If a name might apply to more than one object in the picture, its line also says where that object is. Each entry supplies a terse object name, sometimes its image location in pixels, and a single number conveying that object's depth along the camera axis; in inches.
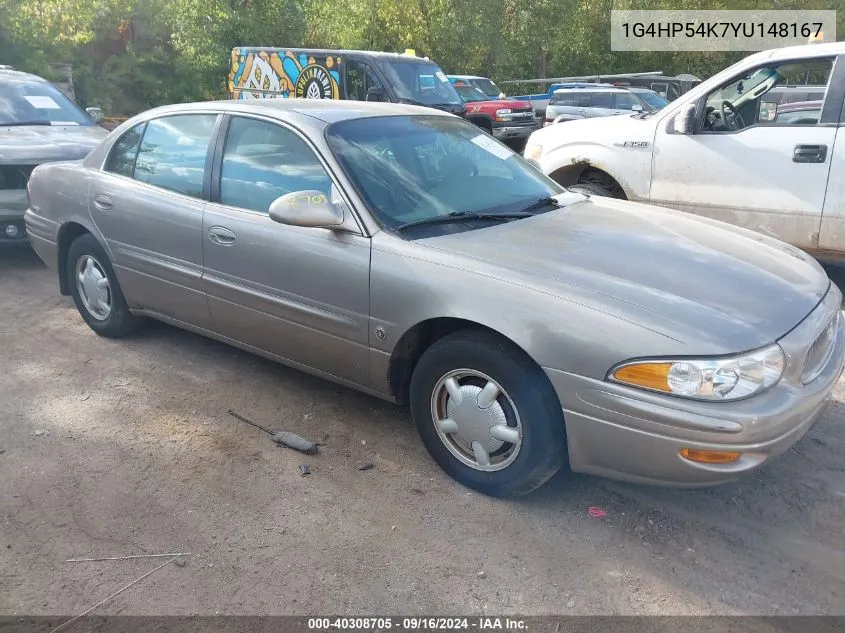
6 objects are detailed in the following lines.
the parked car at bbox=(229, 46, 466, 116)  515.8
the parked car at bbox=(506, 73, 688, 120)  960.3
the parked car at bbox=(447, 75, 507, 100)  859.7
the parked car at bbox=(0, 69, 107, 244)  256.8
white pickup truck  213.9
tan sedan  105.0
